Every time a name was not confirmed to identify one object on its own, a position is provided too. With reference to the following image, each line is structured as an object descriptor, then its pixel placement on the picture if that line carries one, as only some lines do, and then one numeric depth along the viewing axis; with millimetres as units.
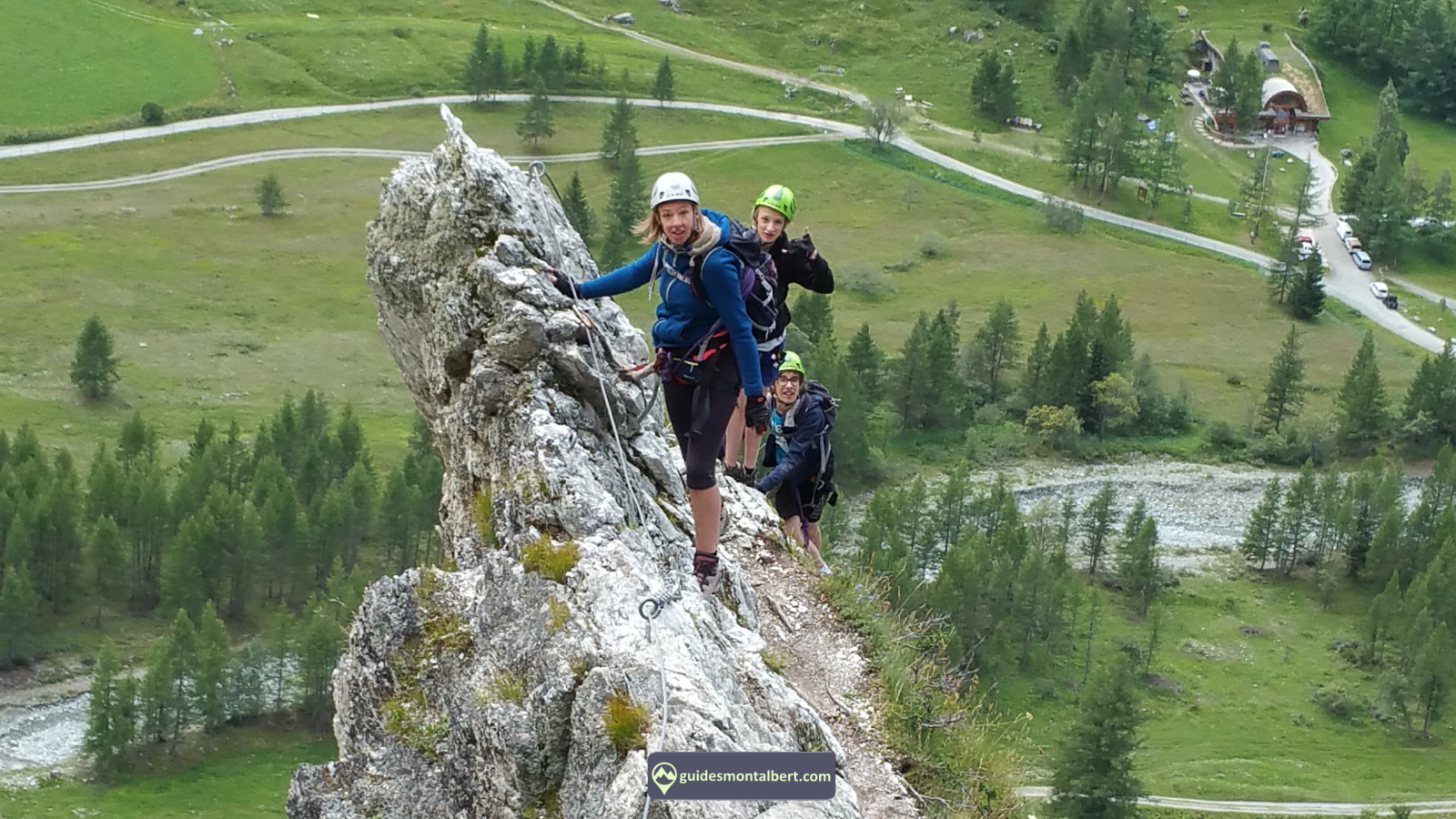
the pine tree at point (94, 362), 119688
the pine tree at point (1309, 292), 155875
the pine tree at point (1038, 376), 139625
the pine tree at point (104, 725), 88438
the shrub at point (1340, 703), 105438
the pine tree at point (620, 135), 170750
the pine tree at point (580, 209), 156500
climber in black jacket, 19812
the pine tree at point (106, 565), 102875
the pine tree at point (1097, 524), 118312
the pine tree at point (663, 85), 181875
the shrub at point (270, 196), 153000
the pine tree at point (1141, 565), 112125
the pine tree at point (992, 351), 144250
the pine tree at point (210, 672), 94812
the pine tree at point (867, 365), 137000
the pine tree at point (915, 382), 136500
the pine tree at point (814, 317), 141750
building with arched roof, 192125
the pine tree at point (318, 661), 97438
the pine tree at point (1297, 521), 121750
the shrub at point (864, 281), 155375
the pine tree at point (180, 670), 94062
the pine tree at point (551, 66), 182375
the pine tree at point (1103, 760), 80438
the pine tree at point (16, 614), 96688
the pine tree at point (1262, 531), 120750
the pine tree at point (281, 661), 99688
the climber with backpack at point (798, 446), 22828
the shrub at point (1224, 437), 136750
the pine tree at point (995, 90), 191375
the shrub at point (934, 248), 161125
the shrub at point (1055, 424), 135750
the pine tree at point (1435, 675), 106688
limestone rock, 14633
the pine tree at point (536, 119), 173750
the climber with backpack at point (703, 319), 16375
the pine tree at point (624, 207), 155375
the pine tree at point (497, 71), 179000
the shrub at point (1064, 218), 168250
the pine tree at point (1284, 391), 138875
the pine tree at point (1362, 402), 137375
